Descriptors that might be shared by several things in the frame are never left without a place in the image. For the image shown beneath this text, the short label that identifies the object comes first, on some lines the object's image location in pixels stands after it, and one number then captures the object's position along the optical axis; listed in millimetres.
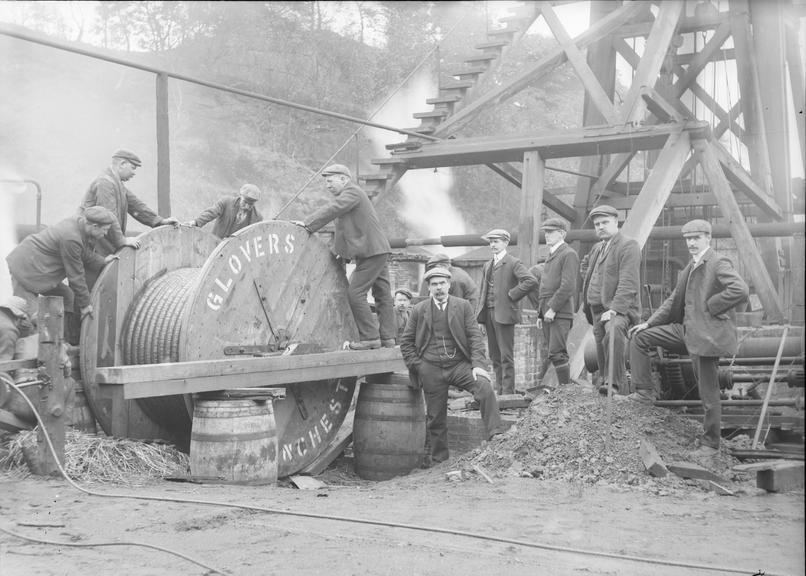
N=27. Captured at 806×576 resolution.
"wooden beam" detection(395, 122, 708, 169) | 12164
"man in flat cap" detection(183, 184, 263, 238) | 10594
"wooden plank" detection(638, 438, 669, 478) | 7375
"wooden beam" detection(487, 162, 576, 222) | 15547
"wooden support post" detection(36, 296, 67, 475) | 7059
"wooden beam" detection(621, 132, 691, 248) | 11102
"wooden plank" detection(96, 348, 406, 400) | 7156
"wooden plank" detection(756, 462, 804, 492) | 6598
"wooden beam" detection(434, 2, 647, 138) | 13422
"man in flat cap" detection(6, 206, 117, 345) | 8023
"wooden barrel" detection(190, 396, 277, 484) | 7492
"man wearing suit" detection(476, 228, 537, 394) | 10273
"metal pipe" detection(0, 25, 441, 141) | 7699
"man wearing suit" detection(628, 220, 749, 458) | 7852
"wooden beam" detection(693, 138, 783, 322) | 12125
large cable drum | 8023
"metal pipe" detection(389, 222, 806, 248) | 13352
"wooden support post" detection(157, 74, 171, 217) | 9164
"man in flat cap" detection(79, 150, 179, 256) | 8562
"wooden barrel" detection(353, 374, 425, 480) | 9742
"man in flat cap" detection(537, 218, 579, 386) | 9836
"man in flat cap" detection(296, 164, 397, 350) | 9250
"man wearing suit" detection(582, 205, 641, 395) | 8750
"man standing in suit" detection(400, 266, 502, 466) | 9414
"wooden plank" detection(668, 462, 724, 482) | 7273
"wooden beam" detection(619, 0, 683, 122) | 12250
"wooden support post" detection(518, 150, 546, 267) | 12398
